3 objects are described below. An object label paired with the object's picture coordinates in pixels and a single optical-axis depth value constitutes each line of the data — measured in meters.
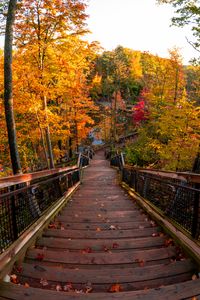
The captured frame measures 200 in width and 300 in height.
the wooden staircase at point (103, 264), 2.75
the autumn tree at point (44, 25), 10.87
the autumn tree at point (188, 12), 10.84
